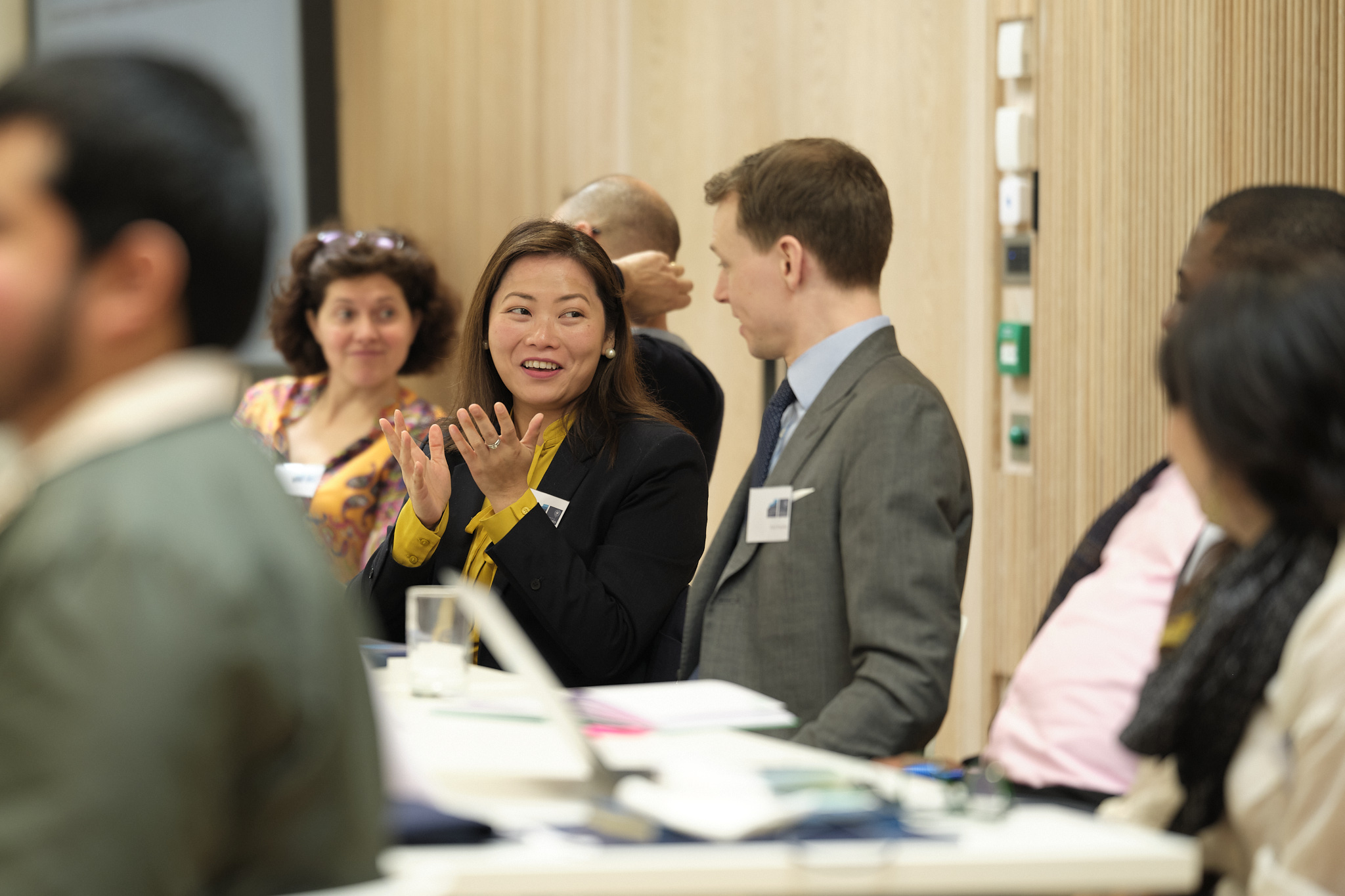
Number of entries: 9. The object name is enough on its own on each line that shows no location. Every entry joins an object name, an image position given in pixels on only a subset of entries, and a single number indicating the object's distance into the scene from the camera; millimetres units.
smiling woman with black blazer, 5440
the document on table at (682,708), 4958
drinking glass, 5118
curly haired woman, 6365
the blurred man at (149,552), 3206
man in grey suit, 5101
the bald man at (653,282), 6046
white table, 4628
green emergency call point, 6100
